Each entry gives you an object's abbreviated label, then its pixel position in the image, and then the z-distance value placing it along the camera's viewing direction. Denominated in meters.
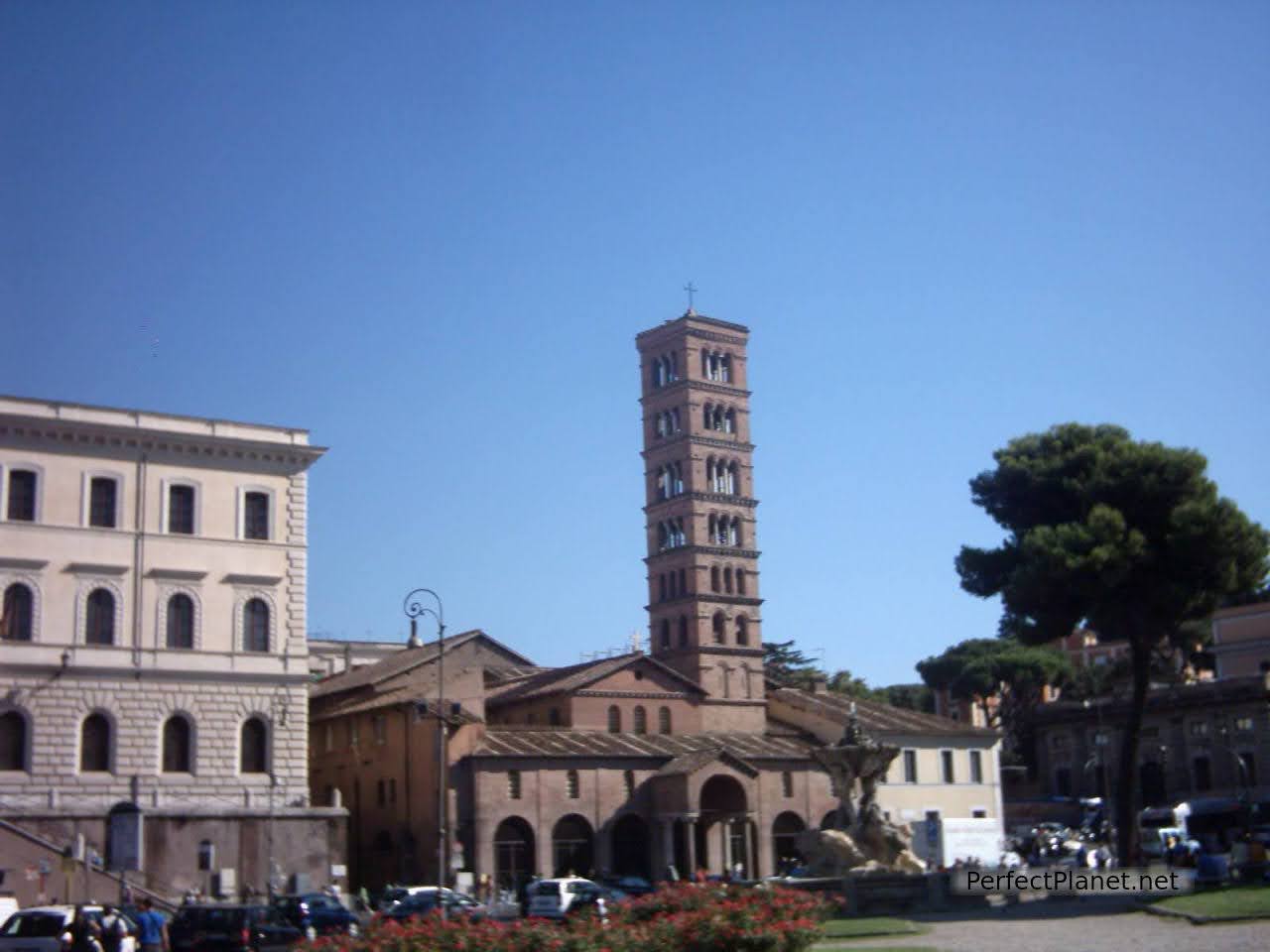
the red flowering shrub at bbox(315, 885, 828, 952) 16.50
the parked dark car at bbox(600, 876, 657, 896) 42.77
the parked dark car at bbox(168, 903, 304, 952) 27.11
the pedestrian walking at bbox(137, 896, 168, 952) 24.48
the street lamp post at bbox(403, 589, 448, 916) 40.09
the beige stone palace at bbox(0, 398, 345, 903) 43.12
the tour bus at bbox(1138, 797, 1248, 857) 53.94
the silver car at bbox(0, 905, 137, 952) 24.33
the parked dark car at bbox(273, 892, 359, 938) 32.00
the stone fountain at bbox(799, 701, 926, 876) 35.31
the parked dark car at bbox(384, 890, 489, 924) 33.19
